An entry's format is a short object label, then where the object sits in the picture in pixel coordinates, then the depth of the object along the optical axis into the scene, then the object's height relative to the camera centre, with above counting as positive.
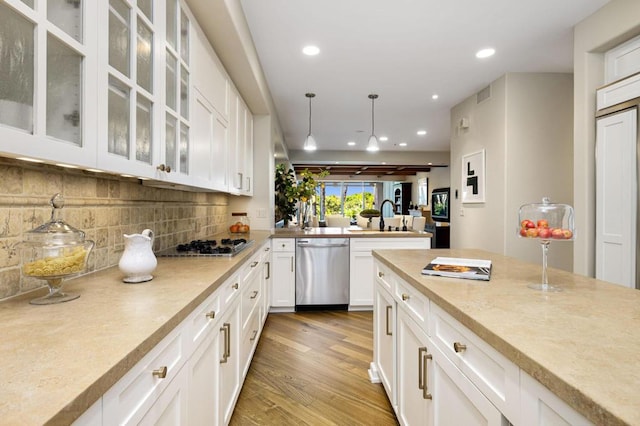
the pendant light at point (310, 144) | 4.25 +0.86
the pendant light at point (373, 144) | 4.33 +0.88
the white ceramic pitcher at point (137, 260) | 1.26 -0.18
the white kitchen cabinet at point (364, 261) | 3.71 -0.52
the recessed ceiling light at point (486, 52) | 3.12 +1.50
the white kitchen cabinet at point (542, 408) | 0.60 -0.37
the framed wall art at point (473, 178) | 4.16 +0.46
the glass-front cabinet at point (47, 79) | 0.74 +0.32
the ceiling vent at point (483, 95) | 4.01 +1.44
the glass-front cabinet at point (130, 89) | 1.06 +0.44
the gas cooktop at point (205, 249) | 1.91 -0.22
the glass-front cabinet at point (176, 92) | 1.57 +0.59
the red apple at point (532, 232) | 1.25 -0.07
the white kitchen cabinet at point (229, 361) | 1.54 -0.74
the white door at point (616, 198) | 2.33 +0.12
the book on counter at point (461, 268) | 1.39 -0.24
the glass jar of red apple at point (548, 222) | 1.22 -0.03
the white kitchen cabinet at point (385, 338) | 1.82 -0.75
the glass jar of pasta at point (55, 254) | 0.97 -0.12
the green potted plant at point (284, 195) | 4.86 +0.26
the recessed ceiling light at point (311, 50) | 3.07 +1.50
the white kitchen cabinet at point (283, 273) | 3.69 -0.66
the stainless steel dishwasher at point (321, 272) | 3.71 -0.65
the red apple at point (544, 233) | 1.23 -0.07
